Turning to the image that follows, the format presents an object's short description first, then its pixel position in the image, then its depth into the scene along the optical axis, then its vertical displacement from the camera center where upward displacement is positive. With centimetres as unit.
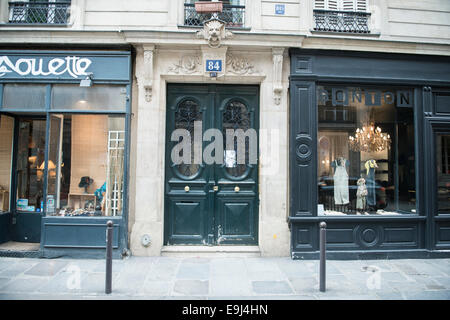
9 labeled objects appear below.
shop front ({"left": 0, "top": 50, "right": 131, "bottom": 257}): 568 +57
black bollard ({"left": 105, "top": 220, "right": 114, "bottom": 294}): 399 -137
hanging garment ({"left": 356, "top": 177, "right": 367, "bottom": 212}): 632 -46
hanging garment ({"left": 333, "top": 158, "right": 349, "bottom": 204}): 632 -15
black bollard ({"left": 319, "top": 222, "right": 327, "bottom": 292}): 412 -122
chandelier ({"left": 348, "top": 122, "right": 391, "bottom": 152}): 647 +86
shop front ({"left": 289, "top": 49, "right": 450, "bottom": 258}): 590 +51
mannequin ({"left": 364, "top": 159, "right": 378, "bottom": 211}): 642 -12
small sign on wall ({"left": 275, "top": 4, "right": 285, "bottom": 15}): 606 +376
